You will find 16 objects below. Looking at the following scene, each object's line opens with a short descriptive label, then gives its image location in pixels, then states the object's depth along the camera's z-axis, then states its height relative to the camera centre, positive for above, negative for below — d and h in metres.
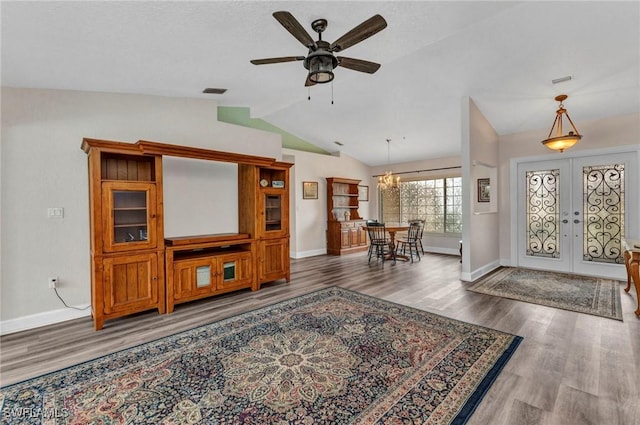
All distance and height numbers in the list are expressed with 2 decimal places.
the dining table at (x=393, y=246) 6.34 -0.89
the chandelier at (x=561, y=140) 3.99 +0.94
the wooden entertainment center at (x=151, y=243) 3.11 -0.42
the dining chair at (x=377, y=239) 6.43 -0.72
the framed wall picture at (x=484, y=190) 5.34 +0.33
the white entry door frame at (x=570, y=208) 4.61 -0.05
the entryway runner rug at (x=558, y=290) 3.54 -1.24
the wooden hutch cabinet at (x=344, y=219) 7.46 -0.30
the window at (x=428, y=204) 7.52 +0.11
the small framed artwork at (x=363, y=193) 8.64 +0.47
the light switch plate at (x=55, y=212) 3.23 +0.00
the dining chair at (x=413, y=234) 6.55 -0.63
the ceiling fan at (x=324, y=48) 2.07 +1.34
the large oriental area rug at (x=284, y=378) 1.79 -1.27
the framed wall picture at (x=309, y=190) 7.16 +0.48
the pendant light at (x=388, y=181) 6.68 +0.64
